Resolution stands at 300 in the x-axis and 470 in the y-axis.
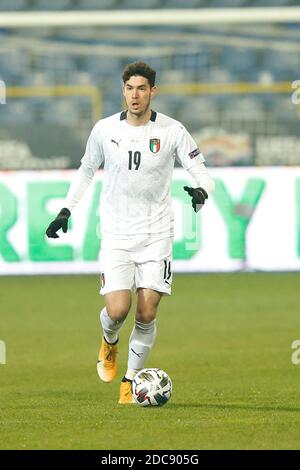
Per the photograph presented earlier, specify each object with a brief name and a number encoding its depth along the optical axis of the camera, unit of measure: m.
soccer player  17.02
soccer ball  16.33
